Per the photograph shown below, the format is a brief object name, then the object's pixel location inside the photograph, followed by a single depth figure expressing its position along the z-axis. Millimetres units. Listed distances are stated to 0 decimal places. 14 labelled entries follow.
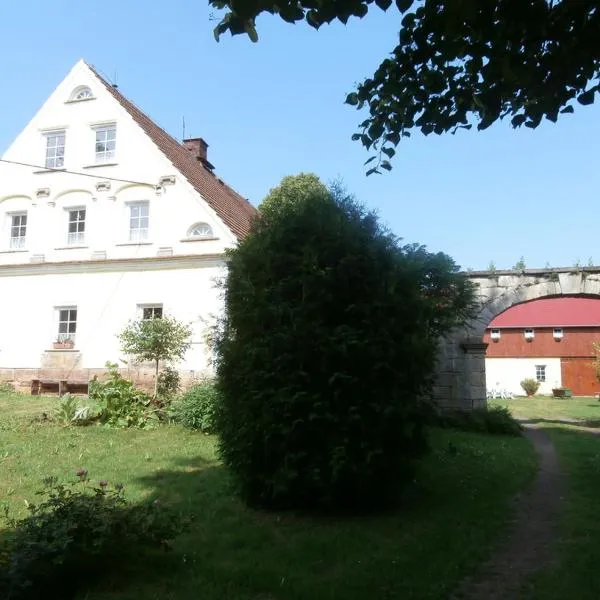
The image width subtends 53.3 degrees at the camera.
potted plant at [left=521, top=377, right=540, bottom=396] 40438
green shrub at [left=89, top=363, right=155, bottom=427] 12445
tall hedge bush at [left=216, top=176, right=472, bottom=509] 5730
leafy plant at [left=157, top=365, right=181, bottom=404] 16761
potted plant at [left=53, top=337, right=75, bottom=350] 18922
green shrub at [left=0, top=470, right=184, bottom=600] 3715
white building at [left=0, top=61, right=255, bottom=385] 18312
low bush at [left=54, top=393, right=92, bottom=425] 12188
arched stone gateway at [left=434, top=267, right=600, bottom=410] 14953
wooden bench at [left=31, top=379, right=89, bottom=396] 18531
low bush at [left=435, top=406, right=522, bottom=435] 13734
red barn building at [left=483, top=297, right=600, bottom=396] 42625
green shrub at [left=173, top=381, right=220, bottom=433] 11672
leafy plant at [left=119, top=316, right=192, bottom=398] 15227
